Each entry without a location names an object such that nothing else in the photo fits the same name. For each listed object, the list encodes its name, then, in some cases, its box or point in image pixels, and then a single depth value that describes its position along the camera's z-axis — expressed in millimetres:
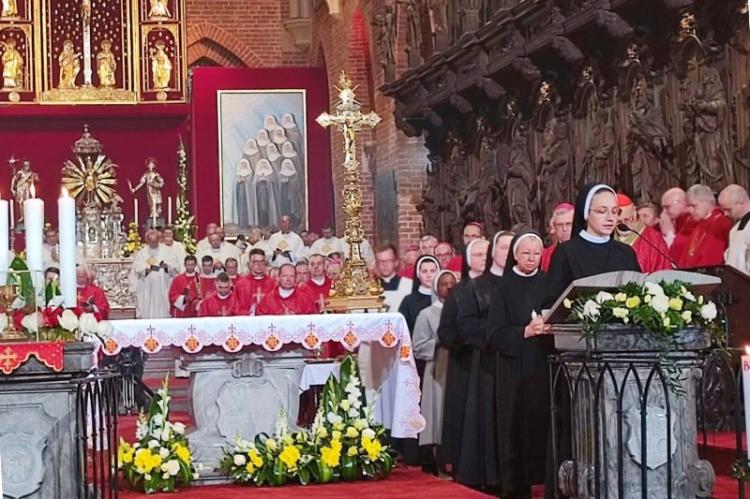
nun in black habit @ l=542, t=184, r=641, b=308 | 7223
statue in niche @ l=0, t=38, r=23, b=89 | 26562
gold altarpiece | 26703
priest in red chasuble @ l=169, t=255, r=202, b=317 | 19344
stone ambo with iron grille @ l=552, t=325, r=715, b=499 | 5922
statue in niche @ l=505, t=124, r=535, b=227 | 15148
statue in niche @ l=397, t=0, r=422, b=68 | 19188
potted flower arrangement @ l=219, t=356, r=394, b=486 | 9383
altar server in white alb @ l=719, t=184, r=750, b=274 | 9727
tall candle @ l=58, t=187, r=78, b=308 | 6242
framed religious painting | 25391
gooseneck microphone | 9373
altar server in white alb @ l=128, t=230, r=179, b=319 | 21969
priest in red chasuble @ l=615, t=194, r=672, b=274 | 9781
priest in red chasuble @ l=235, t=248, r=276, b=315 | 14273
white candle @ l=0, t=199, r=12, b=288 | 6113
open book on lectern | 6188
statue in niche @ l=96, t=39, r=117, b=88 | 26781
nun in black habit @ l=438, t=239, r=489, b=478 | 9211
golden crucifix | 11008
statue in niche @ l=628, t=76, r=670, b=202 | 11891
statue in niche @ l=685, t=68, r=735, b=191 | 10898
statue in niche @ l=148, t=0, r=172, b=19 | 26703
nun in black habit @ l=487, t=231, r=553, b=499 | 8414
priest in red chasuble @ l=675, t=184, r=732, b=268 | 10117
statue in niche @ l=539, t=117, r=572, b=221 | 14078
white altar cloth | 9500
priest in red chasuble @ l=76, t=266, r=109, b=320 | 17219
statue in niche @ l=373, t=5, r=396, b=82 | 20484
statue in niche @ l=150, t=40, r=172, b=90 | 26656
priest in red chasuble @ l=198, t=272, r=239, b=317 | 14547
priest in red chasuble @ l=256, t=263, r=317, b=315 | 13695
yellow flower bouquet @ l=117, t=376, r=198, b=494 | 9195
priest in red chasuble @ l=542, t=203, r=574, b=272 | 9320
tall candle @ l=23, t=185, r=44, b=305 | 6055
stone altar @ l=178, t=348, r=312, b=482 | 9828
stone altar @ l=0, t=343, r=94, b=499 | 5910
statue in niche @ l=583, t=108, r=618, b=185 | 12953
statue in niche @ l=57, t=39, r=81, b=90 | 26781
